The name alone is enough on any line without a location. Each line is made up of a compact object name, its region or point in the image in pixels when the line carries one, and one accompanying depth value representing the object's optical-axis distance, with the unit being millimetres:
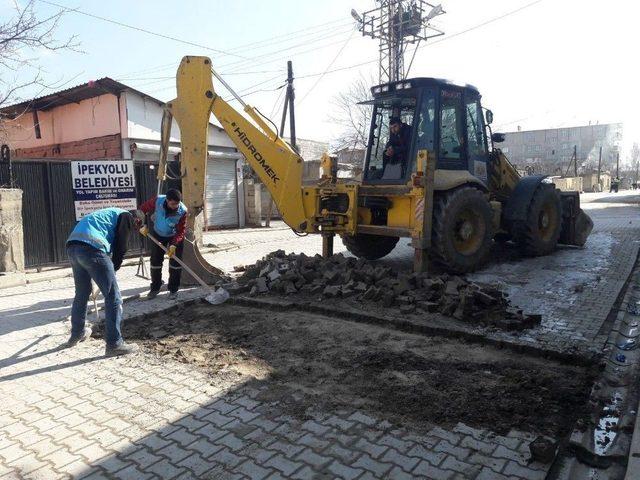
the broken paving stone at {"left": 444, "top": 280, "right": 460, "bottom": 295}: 5758
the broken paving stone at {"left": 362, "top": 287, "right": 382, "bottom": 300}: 6066
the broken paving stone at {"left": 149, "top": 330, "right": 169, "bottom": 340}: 5250
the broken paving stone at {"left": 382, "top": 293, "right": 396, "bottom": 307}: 5855
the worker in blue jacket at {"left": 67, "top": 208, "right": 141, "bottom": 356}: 4574
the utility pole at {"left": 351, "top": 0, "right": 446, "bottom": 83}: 22109
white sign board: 9938
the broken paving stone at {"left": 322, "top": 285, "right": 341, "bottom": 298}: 6296
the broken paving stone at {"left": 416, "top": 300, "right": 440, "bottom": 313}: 5566
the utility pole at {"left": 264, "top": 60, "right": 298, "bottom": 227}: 21406
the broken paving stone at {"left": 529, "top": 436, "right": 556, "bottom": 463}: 2803
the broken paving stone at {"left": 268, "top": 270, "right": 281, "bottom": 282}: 6930
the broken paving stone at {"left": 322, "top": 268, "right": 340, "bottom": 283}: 6633
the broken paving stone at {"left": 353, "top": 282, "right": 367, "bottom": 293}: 6256
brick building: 14562
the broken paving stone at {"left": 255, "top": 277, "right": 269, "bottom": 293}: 6762
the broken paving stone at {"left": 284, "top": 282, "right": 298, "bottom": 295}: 6609
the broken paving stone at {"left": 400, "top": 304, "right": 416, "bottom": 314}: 5559
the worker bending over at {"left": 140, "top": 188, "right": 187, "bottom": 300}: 6515
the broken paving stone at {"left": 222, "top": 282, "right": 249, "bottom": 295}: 6820
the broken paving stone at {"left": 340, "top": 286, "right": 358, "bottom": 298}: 6246
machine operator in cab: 8062
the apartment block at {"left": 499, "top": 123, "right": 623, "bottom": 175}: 83250
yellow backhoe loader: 7062
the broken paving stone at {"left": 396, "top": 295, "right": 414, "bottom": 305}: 5758
